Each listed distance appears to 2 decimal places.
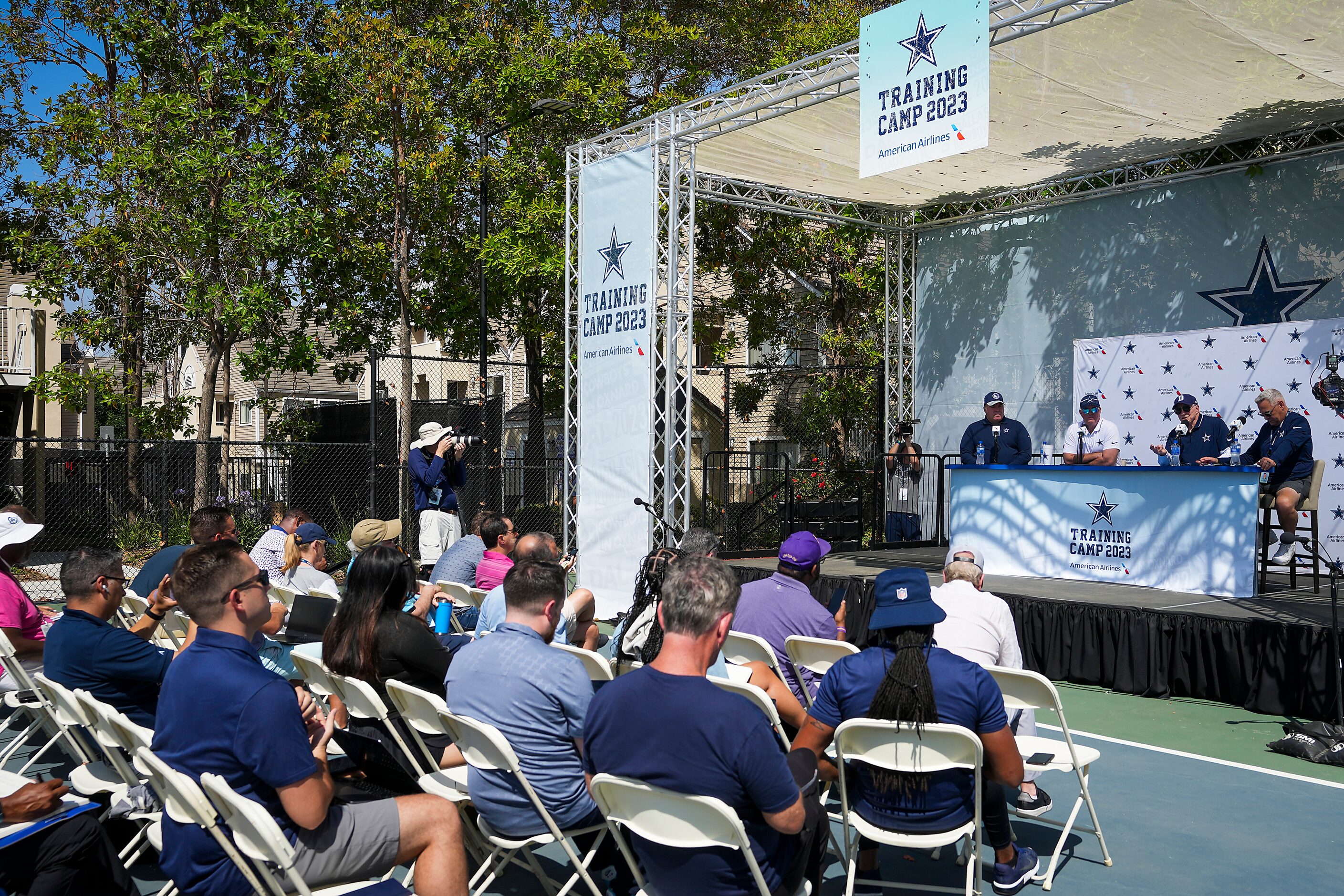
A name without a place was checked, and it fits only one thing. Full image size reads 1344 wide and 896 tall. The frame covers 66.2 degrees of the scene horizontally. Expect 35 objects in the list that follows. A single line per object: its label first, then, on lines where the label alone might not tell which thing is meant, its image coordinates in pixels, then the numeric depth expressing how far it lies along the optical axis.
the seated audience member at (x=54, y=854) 3.00
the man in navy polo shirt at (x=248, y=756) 2.61
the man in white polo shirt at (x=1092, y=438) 9.37
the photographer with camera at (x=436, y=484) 9.37
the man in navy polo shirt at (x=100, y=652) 4.02
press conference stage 6.22
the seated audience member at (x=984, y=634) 4.28
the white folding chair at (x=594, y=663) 4.21
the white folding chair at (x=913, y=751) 3.07
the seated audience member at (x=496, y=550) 6.22
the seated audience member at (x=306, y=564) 6.41
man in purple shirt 4.53
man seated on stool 8.32
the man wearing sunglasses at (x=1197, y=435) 9.18
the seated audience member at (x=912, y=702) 3.16
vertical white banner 10.24
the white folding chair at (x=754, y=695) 3.52
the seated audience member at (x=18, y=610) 5.04
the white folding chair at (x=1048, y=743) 3.76
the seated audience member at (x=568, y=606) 5.37
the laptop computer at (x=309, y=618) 4.99
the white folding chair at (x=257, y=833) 2.45
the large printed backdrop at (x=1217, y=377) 9.81
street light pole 14.56
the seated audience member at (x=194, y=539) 6.07
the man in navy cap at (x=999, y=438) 10.09
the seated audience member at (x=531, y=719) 3.26
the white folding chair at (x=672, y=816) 2.50
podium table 7.41
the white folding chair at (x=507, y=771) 3.03
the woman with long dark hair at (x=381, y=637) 3.97
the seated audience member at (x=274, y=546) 6.74
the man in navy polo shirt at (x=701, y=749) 2.55
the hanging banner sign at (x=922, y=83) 7.62
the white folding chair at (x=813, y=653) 4.29
